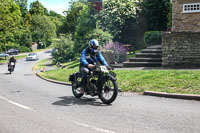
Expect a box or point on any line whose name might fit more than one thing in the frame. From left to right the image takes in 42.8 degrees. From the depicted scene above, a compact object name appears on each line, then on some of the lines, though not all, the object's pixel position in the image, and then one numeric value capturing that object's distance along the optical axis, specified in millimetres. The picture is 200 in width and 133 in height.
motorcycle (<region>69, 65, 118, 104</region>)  7195
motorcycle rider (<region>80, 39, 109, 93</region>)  7848
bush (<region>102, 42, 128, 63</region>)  20144
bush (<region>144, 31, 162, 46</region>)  23172
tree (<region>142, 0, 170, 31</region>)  30919
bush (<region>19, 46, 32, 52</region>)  73488
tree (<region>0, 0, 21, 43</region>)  44594
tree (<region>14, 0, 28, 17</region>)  95312
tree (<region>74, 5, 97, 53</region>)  32500
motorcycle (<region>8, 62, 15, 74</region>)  25153
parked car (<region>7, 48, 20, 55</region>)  66962
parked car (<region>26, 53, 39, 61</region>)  52969
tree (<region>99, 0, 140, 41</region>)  29453
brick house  14367
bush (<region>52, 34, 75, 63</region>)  40844
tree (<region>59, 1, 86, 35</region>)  68438
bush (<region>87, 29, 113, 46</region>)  26531
